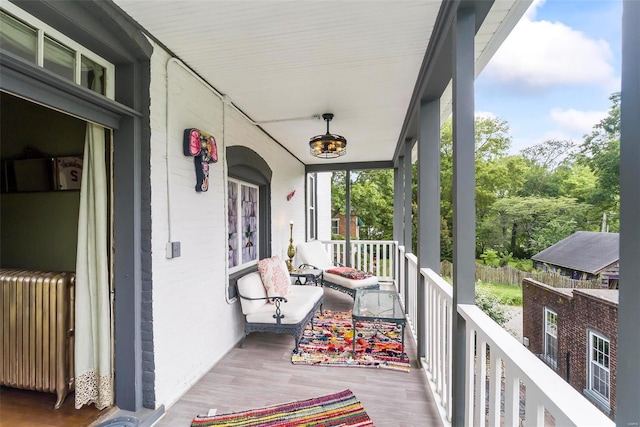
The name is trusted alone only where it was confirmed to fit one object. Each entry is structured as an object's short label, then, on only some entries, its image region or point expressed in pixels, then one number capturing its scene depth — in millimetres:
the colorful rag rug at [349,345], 2830
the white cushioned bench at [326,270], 4570
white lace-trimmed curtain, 1991
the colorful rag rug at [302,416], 2004
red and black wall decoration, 2402
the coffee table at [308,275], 4691
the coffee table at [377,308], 2898
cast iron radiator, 2111
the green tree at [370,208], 14109
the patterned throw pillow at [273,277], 3451
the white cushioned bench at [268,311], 3057
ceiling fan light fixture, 3271
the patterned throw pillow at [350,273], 4700
